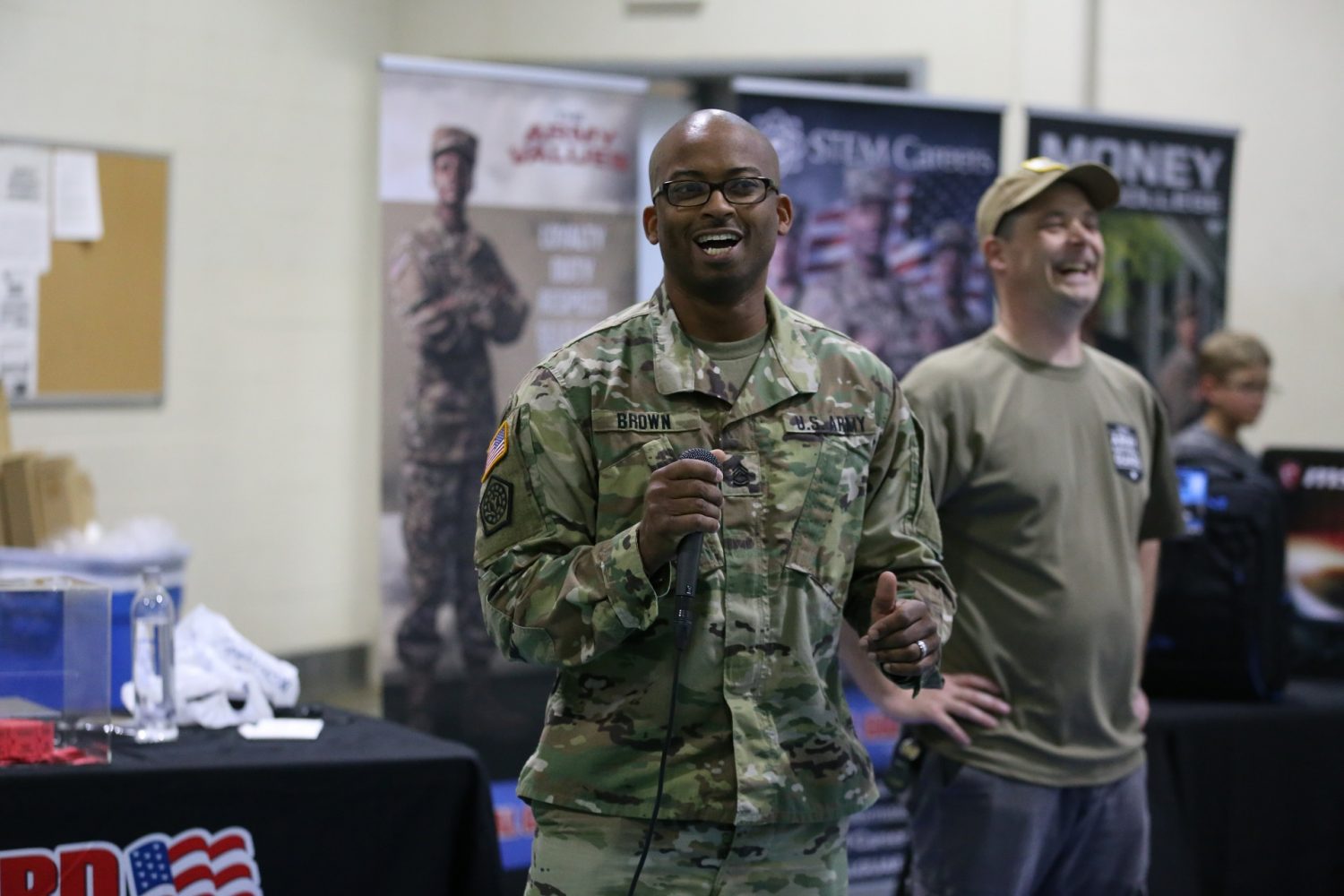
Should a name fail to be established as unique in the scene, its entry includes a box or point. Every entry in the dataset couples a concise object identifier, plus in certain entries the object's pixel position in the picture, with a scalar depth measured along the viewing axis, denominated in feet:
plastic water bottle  15.90
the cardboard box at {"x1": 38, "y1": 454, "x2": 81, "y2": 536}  21.36
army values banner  26.35
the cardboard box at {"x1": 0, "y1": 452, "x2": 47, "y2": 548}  20.98
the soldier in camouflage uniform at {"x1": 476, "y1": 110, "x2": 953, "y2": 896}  10.12
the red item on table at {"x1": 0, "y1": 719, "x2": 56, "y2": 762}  14.71
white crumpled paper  16.37
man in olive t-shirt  15.15
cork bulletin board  30.71
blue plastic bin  19.48
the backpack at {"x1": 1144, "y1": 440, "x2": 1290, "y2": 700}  20.92
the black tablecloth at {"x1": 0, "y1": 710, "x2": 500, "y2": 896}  14.30
